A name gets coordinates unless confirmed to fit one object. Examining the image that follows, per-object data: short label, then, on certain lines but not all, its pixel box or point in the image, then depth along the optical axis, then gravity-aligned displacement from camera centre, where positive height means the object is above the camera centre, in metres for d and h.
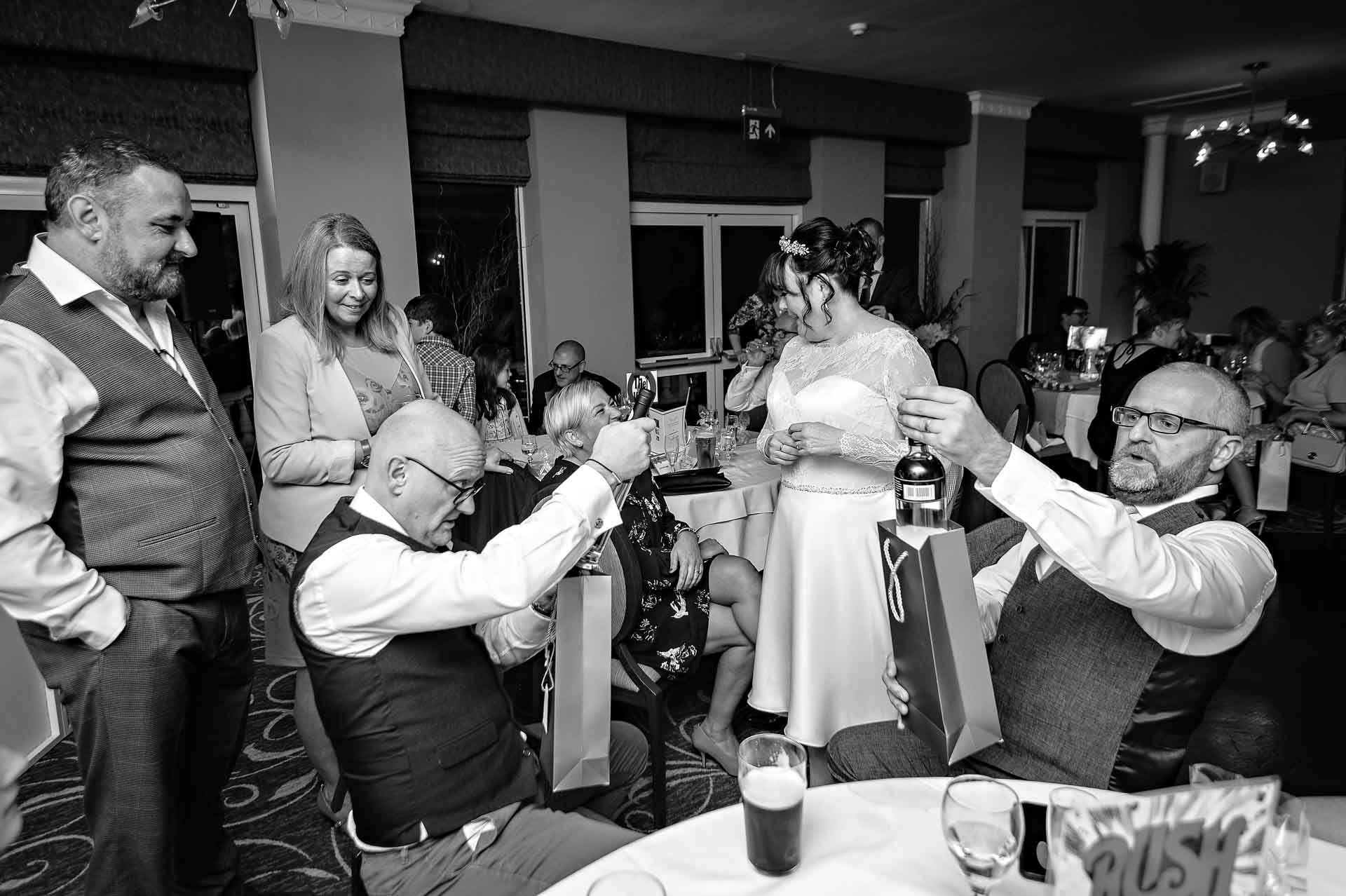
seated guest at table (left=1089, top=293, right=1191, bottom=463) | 4.37 -0.34
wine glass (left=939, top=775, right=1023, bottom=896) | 0.87 -0.55
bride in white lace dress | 2.41 -0.50
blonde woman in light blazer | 2.24 -0.23
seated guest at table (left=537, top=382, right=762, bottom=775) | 2.49 -0.91
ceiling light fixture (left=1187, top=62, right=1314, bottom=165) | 7.35 +1.46
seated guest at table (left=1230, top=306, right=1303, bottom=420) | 5.86 -0.44
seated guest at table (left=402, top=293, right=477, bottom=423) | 3.51 -0.27
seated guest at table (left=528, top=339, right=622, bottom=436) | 4.57 -0.38
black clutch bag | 3.11 -0.66
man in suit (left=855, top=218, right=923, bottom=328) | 5.82 -0.02
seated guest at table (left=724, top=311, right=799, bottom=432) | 4.11 -0.36
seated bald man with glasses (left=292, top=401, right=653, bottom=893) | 1.32 -0.54
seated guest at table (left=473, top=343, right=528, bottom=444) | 4.09 -0.49
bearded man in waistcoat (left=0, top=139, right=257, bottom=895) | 1.51 -0.34
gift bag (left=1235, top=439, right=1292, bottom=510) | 5.00 -1.12
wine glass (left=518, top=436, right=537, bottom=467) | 3.60 -0.60
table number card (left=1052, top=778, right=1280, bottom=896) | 0.74 -0.48
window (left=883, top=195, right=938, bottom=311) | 8.06 +0.60
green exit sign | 6.24 +1.28
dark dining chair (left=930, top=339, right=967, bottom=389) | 6.38 -0.51
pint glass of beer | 1.00 -0.60
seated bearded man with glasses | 1.27 -0.50
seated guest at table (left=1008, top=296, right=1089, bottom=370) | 6.74 -0.35
